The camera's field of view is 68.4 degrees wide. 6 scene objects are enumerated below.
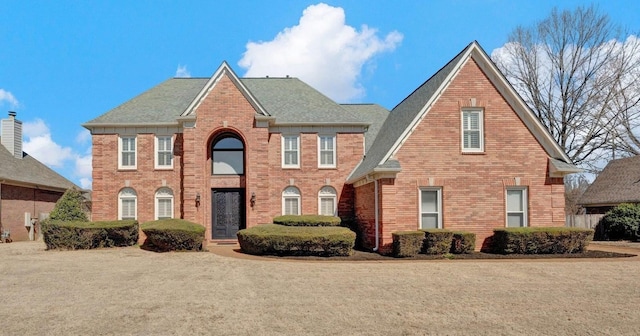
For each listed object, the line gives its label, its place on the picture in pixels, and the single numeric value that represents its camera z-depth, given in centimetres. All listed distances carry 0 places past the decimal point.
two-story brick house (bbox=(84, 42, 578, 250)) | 1795
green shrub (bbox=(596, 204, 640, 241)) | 2630
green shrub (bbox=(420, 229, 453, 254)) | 1663
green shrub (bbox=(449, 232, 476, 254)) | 1686
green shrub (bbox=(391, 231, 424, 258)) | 1639
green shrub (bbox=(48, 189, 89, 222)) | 2036
